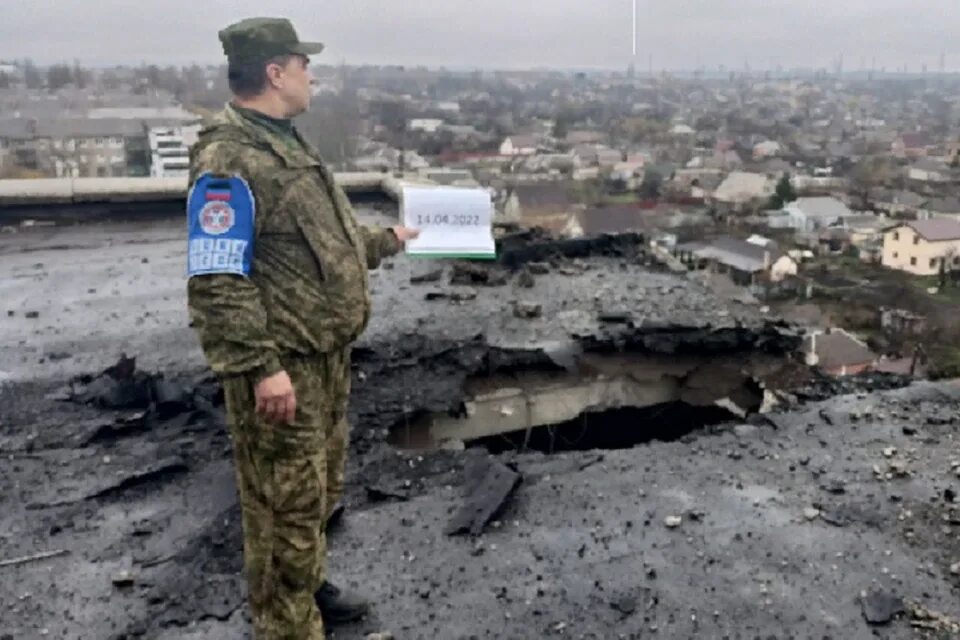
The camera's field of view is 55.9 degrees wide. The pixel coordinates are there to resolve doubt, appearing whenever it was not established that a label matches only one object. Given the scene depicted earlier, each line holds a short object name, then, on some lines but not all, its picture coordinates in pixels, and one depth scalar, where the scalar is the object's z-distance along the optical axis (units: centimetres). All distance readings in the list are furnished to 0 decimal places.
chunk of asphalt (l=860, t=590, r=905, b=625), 270
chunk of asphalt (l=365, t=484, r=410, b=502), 344
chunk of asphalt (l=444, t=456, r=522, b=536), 321
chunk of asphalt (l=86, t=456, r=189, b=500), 343
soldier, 224
